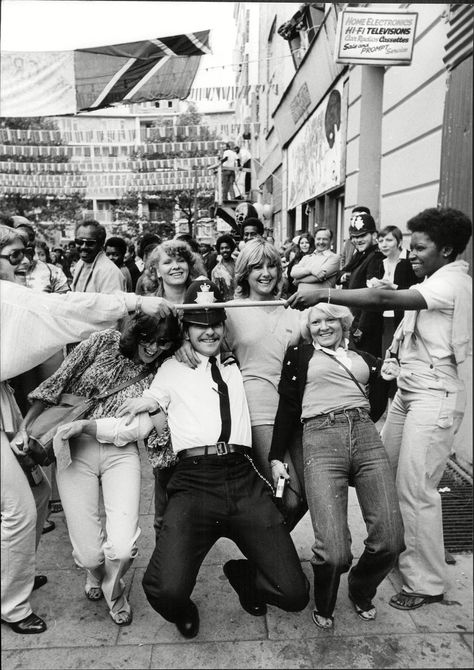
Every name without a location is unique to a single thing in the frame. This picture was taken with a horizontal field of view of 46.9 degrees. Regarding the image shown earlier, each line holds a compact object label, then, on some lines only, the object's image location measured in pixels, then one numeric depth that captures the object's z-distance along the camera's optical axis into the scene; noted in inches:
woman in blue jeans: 102.8
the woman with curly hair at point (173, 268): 136.9
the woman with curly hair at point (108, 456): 107.0
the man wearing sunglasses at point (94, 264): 177.9
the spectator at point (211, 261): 387.0
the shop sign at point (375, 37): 216.1
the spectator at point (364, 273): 199.2
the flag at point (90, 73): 302.7
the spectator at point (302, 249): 331.0
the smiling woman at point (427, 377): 101.7
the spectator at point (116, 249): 260.5
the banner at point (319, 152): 370.0
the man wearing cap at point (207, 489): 100.4
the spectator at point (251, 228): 297.3
